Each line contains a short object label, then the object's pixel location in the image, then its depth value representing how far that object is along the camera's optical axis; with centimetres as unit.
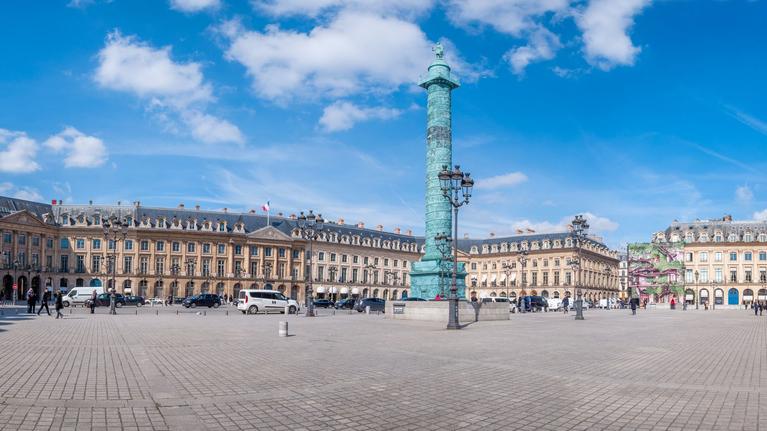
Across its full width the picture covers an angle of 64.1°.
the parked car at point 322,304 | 6994
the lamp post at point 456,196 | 2752
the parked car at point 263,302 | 4744
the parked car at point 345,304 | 6204
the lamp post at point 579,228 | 4122
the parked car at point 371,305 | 5485
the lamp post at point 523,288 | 6006
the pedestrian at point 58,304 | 3347
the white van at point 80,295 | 6266
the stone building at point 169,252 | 9494
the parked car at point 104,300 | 6156
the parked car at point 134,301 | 6712
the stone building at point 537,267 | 11688
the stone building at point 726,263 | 11575
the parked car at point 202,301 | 6092
